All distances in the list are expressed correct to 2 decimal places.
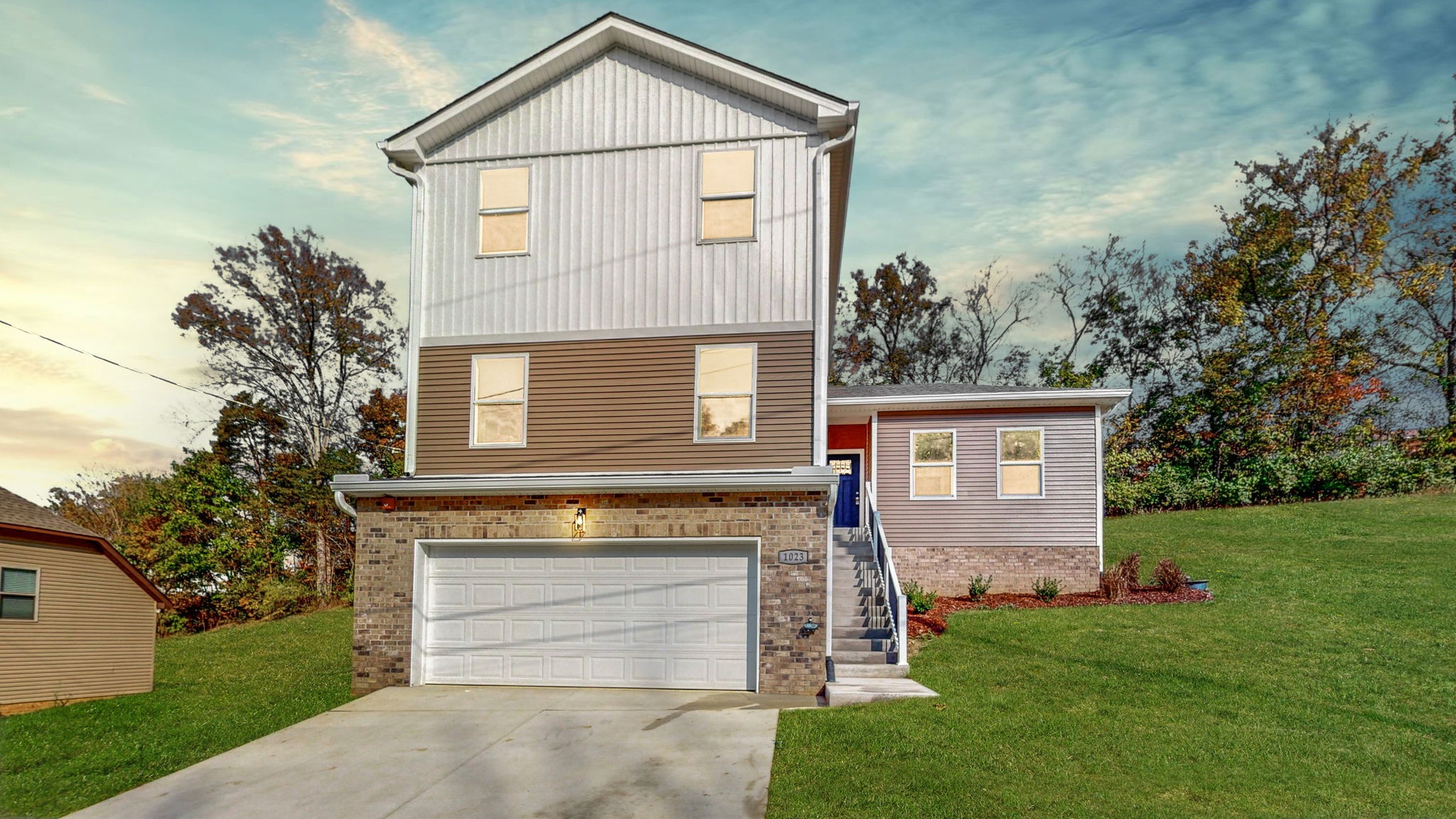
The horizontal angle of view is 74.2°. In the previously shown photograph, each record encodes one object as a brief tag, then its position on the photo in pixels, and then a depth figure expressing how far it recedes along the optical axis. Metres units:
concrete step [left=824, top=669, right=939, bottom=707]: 11.51
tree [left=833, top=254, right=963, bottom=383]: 39.59
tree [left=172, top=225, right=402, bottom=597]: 32.25
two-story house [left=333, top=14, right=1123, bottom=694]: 13.22
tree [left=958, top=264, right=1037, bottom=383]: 39.84
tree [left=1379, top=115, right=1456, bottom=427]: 30.45
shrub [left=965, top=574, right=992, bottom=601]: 18.48
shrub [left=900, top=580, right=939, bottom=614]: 17.11
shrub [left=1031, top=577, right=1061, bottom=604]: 17.97
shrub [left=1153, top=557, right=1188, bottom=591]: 17.53
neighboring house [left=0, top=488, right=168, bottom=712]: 15.28
